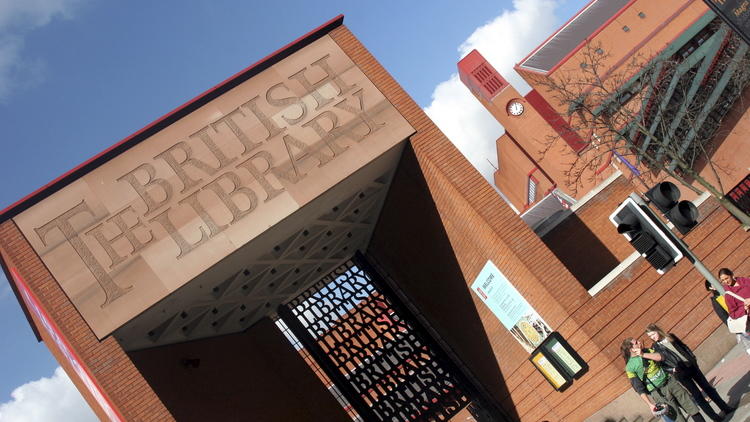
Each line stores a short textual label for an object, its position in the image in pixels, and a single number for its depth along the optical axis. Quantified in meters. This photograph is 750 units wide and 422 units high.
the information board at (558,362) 14.43
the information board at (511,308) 14.88
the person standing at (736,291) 9.11
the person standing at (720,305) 9.48
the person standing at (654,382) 9.64
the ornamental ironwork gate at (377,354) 19.62
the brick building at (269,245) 13.61
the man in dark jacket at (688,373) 9.99
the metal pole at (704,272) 9.03
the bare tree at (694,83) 26.03
